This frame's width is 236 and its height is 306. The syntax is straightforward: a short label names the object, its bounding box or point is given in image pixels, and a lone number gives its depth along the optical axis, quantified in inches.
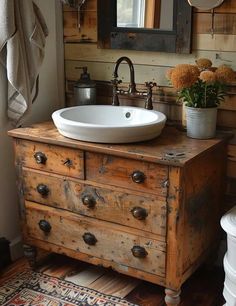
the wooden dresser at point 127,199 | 74.3
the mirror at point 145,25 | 86.6
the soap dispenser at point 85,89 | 96.5
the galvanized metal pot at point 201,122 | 80.0
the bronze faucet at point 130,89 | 89.6
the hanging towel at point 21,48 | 83.4
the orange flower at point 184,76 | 77.0
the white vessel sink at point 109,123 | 75.9
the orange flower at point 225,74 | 77.2
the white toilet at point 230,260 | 74.4
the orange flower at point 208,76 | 76.8
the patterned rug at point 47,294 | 85.5
